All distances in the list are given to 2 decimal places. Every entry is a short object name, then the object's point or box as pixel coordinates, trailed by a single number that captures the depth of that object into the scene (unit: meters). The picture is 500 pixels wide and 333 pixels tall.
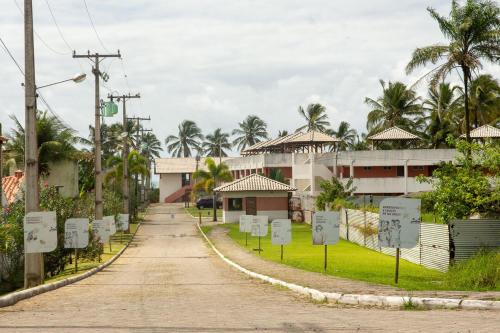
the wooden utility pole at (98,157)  36.98
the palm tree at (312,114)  96.25
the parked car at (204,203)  86.81
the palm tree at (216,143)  133.50
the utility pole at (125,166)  54.06
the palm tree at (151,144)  128.73
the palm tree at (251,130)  129.00
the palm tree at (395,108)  75.88
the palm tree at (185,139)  131.38
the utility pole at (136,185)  69.94
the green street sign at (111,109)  49.12
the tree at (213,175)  68.94
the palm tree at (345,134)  108.94
